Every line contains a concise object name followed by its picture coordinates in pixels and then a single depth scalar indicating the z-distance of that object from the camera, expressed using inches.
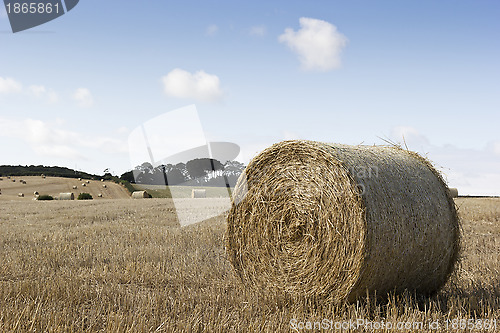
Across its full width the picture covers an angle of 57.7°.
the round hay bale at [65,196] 1266.0
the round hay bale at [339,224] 182.2
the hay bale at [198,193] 1187.3
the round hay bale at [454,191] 1011.1
